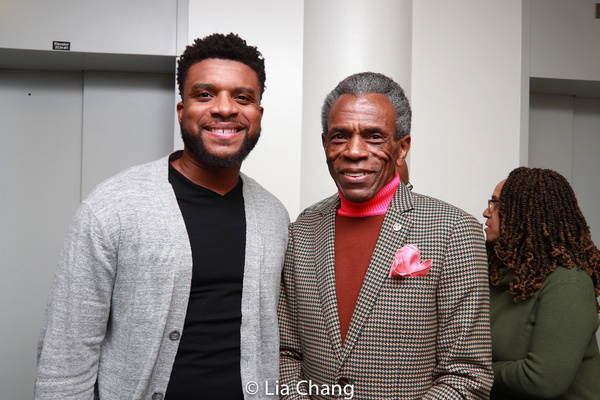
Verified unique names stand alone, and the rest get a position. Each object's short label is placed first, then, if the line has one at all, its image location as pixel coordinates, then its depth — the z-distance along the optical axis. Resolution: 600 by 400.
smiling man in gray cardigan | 1.51
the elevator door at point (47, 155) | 3.49
